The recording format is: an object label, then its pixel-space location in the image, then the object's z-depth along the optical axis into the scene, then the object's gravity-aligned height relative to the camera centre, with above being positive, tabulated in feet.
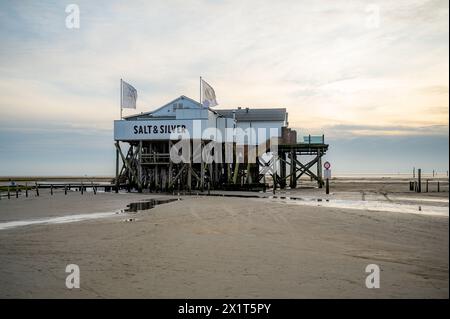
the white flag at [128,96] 137.28 +25.68
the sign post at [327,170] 106.34 -0.87
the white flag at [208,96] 126.33 +23.92
